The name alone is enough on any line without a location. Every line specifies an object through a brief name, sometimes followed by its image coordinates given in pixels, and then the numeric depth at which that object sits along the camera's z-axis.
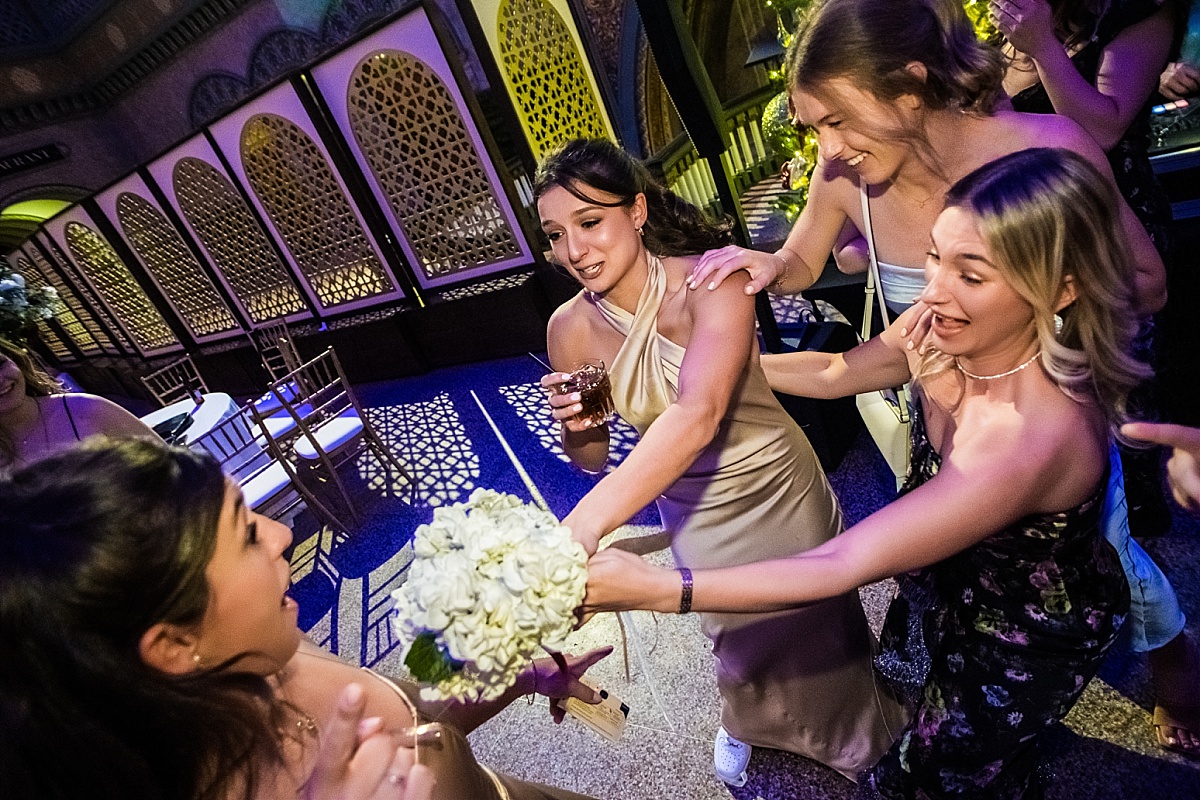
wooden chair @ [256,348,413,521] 4.18
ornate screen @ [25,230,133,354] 9.95
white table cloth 4.67
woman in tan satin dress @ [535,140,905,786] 1.44
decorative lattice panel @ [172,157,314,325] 7.20
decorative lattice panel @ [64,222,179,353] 9.30
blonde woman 1.05
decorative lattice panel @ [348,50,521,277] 5.37
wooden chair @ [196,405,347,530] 4.05
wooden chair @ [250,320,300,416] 5.15
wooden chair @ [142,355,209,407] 5.49
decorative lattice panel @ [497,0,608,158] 5.30
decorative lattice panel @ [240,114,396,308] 6.28
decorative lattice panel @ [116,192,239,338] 8.19
